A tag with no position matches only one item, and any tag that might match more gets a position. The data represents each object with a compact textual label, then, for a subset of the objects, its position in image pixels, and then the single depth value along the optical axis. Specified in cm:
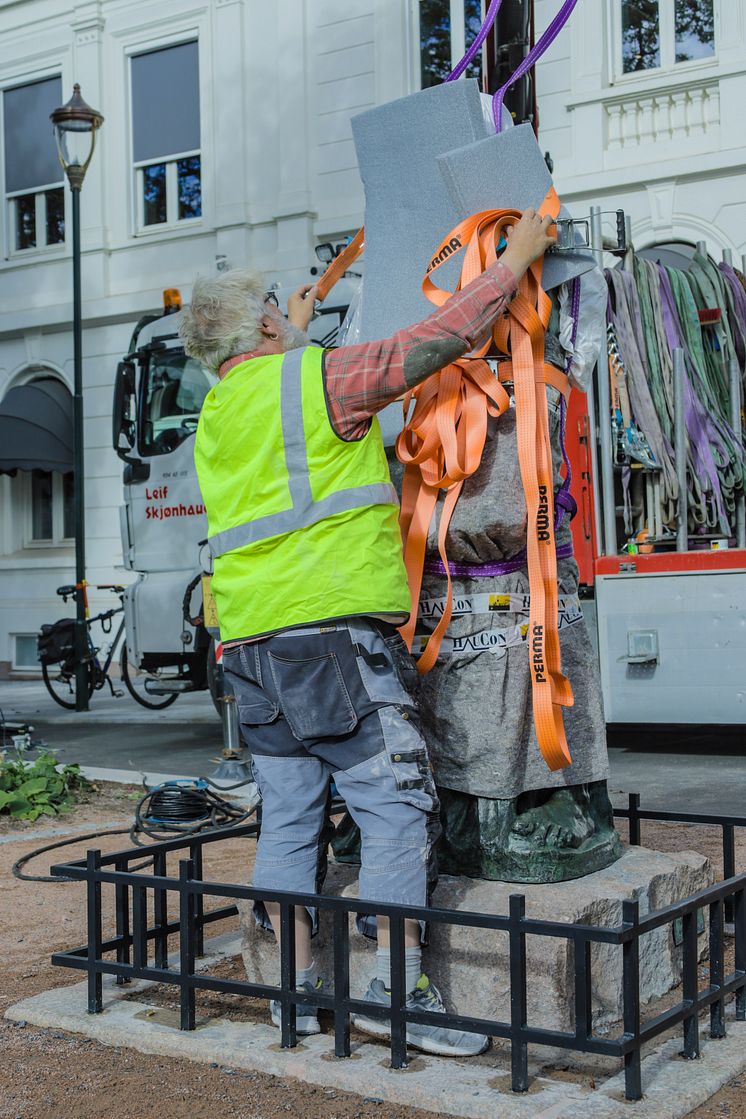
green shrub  724
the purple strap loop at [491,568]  350
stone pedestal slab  315
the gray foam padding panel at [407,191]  368
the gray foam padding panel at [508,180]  346
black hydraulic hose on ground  638
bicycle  1352
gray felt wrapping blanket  343
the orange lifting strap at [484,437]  330
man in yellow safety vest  315
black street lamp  1343
